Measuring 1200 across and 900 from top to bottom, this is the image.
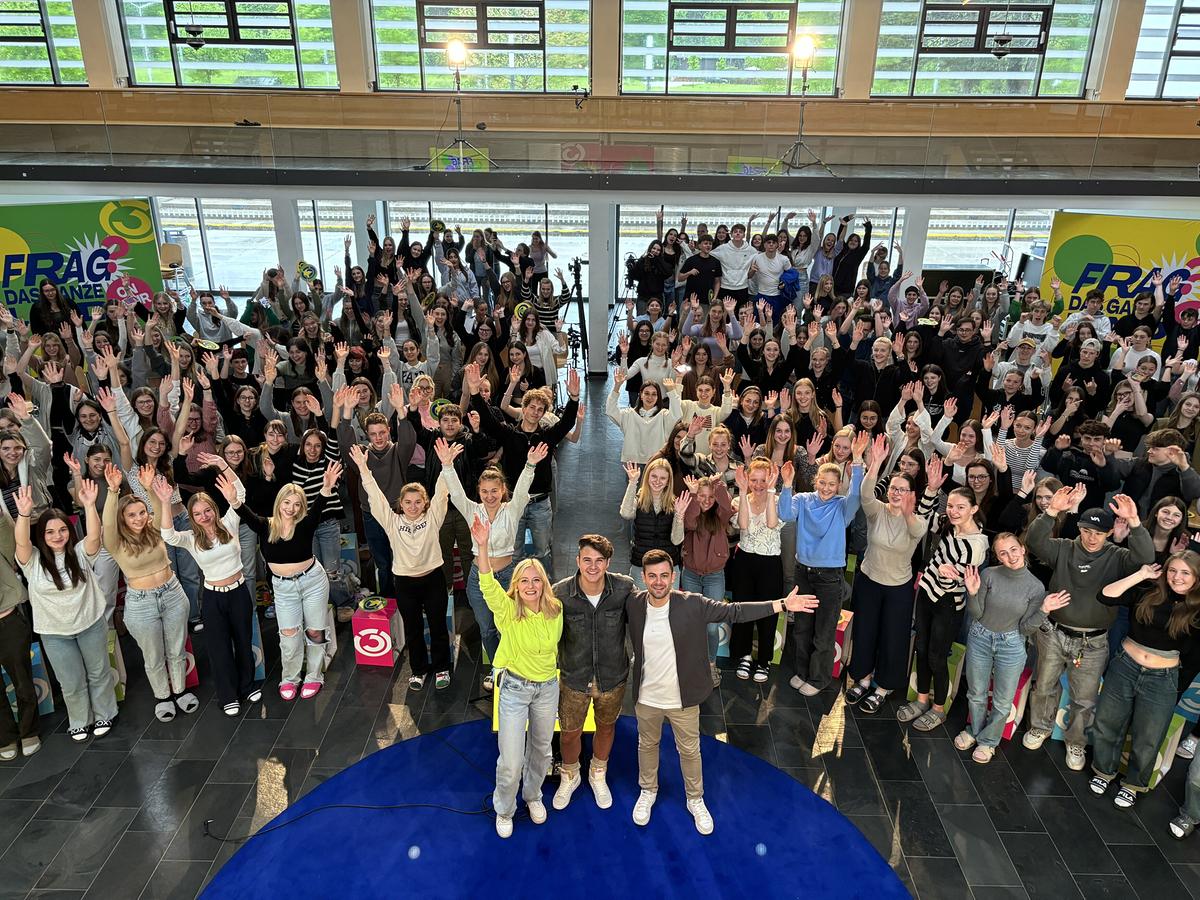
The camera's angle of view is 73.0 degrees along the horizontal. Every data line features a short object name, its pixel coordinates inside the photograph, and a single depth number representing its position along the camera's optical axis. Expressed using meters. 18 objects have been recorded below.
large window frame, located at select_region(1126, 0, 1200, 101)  15.25
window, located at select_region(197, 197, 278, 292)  17.84
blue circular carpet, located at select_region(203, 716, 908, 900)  4.30
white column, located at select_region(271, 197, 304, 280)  14.99
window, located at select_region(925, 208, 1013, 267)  16.67
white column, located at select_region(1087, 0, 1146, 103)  15.15
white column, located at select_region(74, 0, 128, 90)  15.24
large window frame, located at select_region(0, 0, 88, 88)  15.42
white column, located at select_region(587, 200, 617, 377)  12.52
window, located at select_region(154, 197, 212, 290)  17.69
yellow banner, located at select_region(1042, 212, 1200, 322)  11.21
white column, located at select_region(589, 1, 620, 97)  15.51
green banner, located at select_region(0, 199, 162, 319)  11.06
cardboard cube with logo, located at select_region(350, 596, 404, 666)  5.89
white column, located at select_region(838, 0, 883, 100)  15.26
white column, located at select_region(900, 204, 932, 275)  14.61
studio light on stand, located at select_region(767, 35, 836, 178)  12.09
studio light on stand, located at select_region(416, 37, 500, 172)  12.02
